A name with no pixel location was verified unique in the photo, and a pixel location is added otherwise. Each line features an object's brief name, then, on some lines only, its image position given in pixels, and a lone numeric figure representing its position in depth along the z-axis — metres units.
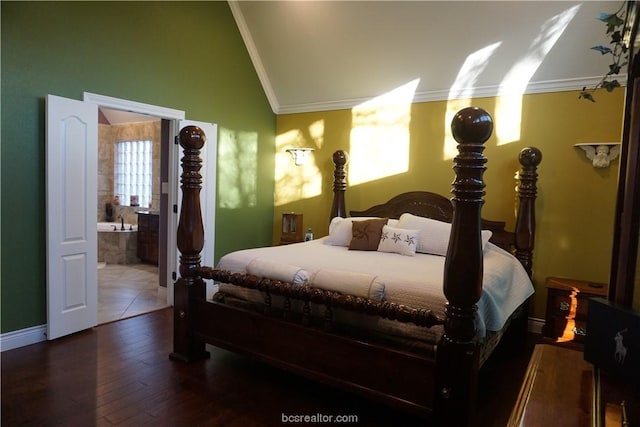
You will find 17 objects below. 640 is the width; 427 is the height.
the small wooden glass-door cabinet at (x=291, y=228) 4.86
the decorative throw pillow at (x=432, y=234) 3.46
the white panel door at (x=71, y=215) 3.11
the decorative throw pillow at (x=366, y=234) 3.59
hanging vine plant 1.21
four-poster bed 1.79
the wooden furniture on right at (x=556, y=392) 0.92
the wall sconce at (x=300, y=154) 5.00
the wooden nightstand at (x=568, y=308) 3.14
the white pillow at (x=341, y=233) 3.80
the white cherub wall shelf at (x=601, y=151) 3.35
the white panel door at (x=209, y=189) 4.39
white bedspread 2.21
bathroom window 7.30
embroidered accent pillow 3.42
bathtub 6.48
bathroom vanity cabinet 6.31
